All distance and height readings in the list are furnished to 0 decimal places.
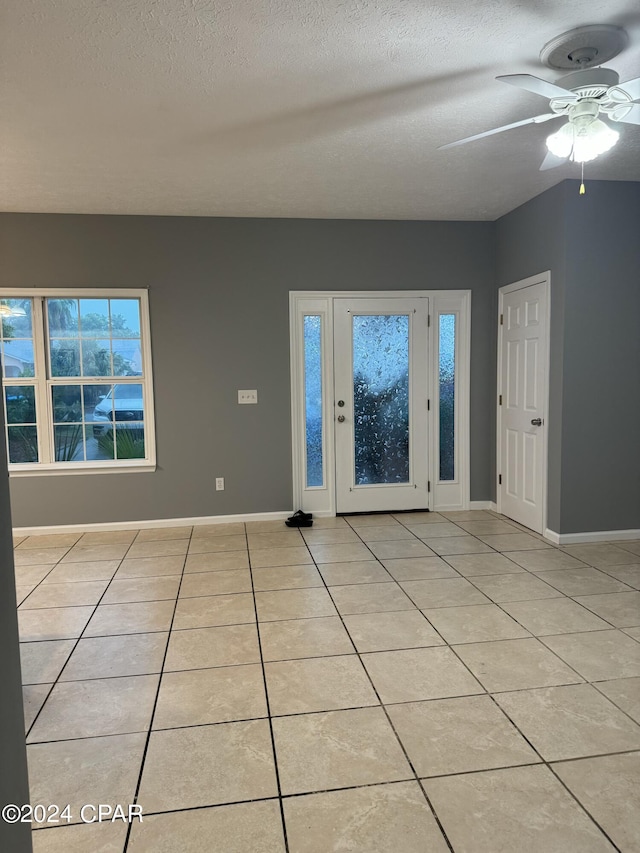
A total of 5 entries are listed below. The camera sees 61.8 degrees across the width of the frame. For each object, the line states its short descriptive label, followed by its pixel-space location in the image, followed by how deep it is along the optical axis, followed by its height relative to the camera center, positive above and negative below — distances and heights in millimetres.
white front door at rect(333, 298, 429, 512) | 4668 -145
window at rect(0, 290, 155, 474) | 4285 +99
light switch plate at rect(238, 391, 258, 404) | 4547 -57
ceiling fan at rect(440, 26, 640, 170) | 2070 +1144
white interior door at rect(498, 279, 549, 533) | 4066 -134
